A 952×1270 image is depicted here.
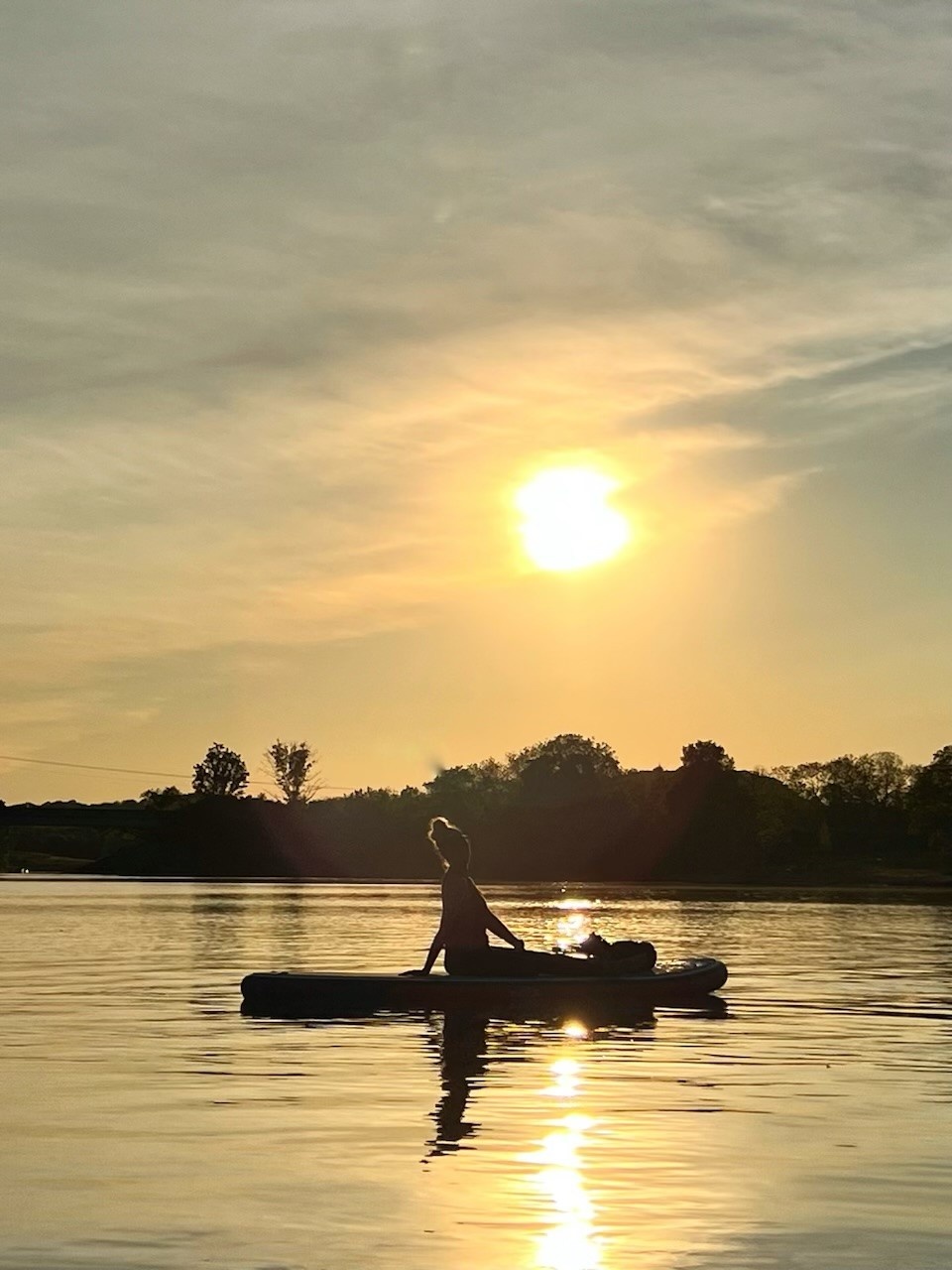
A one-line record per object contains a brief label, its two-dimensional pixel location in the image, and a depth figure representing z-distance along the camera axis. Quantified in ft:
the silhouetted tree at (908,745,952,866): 506.48
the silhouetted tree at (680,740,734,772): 595.88
